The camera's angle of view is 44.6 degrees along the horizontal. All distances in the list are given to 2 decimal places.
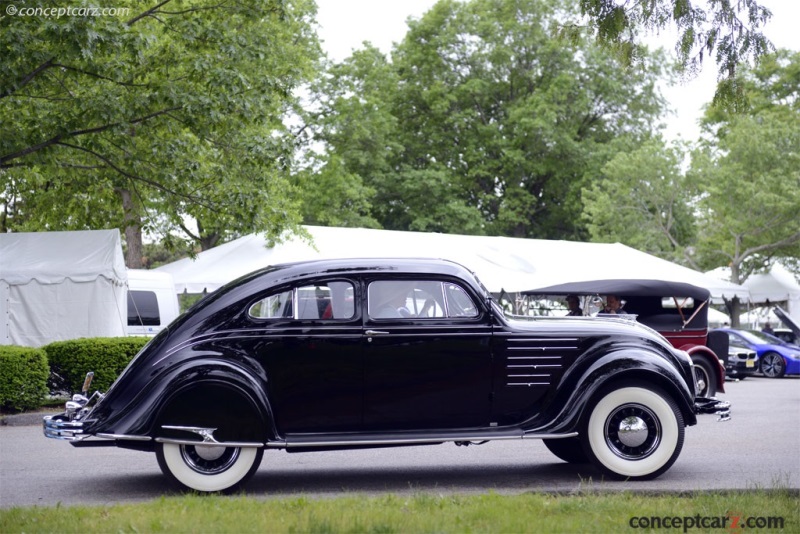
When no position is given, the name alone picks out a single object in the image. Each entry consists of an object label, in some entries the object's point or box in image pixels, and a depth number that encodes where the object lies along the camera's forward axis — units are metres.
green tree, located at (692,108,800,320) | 35.04
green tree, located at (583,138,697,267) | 37.59
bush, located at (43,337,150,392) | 14.93
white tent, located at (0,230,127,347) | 18.50
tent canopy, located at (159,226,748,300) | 23.40
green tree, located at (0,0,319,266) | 14.19
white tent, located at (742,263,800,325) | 36.03
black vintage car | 7.81
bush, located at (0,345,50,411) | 13.98
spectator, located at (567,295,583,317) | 18.03
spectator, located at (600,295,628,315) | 17.45
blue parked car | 27.36
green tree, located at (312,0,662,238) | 42.78
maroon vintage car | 16.33
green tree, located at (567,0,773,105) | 9.10
